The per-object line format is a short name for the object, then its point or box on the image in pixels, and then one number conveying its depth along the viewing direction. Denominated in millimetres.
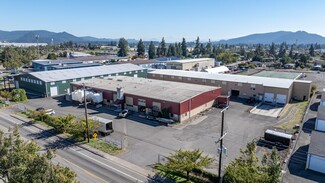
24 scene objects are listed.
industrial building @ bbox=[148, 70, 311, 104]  53434
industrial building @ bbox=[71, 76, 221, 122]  42000
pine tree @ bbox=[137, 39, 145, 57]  177375
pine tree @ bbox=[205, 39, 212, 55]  186450
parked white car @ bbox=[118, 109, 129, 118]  43688
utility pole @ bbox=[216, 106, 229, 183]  19812
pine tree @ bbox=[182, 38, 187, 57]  186200
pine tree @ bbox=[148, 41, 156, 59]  164125
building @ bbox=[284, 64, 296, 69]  121025
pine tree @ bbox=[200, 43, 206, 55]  188275
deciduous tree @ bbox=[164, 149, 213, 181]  22375
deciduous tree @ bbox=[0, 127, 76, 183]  13961
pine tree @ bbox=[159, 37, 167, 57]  172925
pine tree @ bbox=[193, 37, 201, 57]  189925
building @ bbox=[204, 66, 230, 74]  94119
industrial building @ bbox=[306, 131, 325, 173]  25406
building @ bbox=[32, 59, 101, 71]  90312
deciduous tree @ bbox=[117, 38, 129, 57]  170625
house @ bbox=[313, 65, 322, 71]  114269
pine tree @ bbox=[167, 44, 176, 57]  169638
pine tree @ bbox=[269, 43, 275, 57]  188050
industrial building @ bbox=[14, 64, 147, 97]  61350
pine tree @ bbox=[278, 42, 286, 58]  168700
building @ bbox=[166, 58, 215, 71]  103250
